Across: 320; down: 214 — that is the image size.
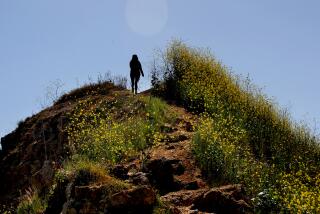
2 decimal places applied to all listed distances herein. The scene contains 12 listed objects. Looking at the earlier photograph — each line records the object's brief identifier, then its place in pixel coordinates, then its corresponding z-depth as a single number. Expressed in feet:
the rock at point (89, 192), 30.91
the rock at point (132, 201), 29.96
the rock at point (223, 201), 31.01
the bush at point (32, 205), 38.19
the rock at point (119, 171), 35.85
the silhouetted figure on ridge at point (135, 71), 67.46
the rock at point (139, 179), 33.40
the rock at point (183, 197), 32.42
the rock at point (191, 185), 35.42
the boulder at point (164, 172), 35.83
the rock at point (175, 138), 43.20
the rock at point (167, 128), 46.03
